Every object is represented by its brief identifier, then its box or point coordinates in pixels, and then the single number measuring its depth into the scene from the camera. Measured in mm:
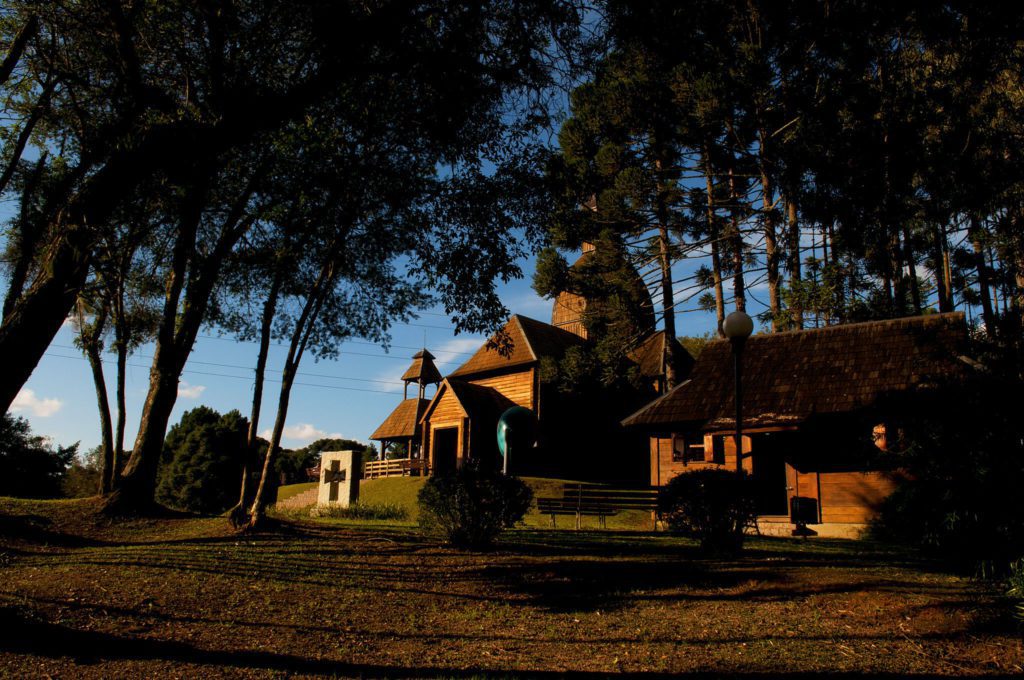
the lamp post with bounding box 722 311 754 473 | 11406
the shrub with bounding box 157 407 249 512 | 29812
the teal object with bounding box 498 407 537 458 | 18547
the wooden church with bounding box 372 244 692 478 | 30000
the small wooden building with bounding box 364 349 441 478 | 37219
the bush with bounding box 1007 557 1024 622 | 6090
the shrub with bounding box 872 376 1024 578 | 7070
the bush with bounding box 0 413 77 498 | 26078
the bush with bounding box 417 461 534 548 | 10781
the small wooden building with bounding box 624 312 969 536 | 16547
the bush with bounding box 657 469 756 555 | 10109
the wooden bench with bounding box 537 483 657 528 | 17875
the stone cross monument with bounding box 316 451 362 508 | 20984
